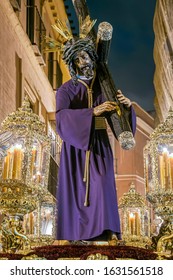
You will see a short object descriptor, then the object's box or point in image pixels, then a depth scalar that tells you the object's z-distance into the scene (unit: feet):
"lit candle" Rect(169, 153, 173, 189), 13.94
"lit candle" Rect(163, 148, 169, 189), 14.03
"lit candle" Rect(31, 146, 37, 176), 13.96
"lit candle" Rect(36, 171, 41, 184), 14.02
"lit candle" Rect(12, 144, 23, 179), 13.37
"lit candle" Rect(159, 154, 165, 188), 14.08
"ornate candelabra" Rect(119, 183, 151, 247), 22.68
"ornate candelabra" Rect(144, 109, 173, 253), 13.30
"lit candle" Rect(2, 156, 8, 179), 13.41
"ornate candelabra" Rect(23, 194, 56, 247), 17.10
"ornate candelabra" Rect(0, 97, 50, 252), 12.76
